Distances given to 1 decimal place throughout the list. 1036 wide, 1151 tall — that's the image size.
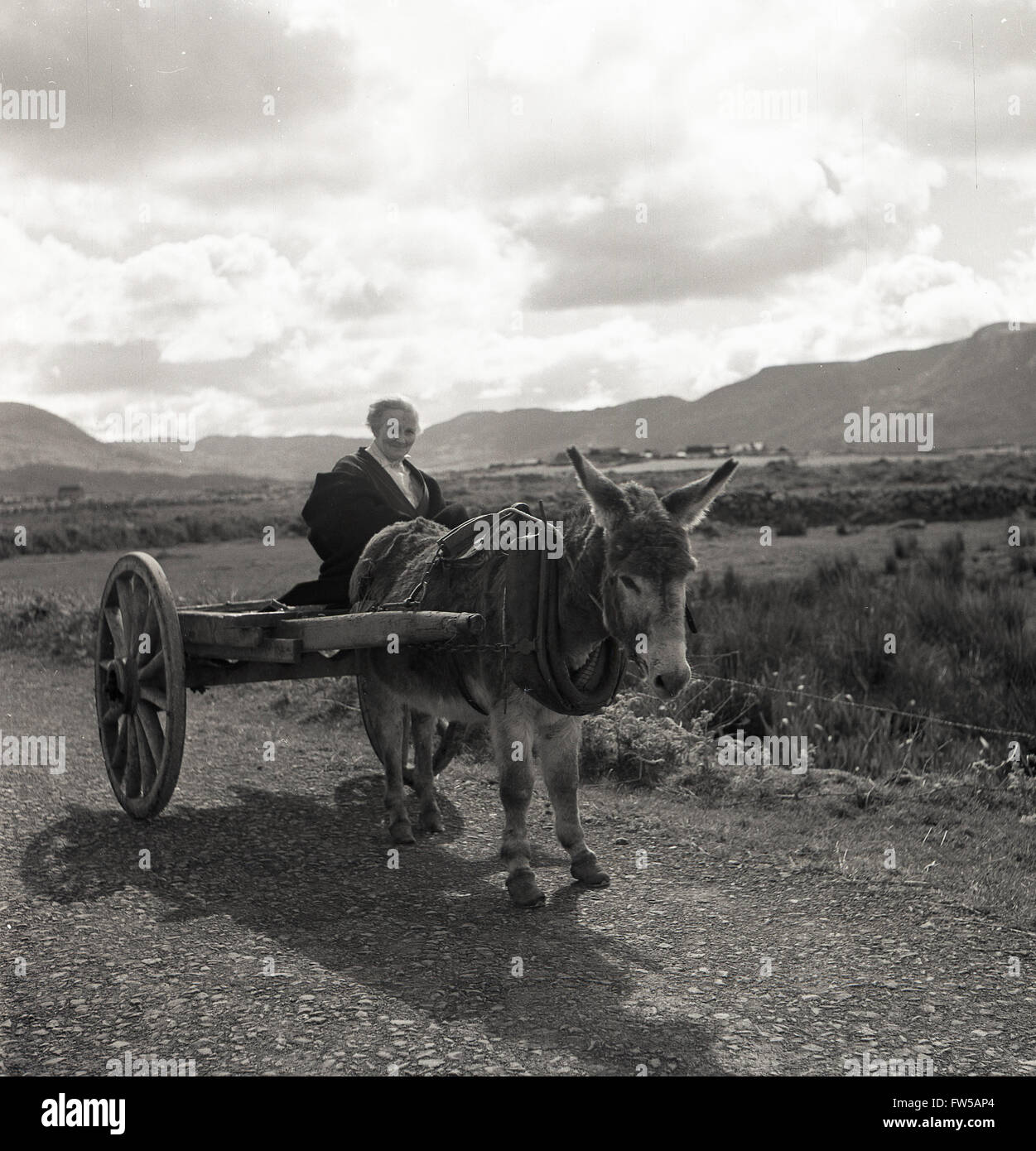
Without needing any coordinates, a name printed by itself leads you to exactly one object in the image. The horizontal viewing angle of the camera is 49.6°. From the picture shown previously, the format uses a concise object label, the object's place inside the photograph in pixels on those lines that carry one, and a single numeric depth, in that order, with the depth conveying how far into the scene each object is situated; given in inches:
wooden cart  230.2
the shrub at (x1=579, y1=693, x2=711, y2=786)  304.2
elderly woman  281.6
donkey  174.7
